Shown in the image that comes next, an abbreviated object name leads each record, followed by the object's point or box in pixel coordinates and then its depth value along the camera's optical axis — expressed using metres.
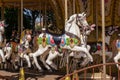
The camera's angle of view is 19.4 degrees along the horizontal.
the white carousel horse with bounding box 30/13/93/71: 8.65
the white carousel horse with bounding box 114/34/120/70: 8.73
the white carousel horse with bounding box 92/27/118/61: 9.81
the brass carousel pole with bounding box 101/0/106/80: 7.72
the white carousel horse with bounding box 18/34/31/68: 10.20
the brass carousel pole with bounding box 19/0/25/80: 8.84
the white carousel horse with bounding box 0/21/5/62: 10.16
